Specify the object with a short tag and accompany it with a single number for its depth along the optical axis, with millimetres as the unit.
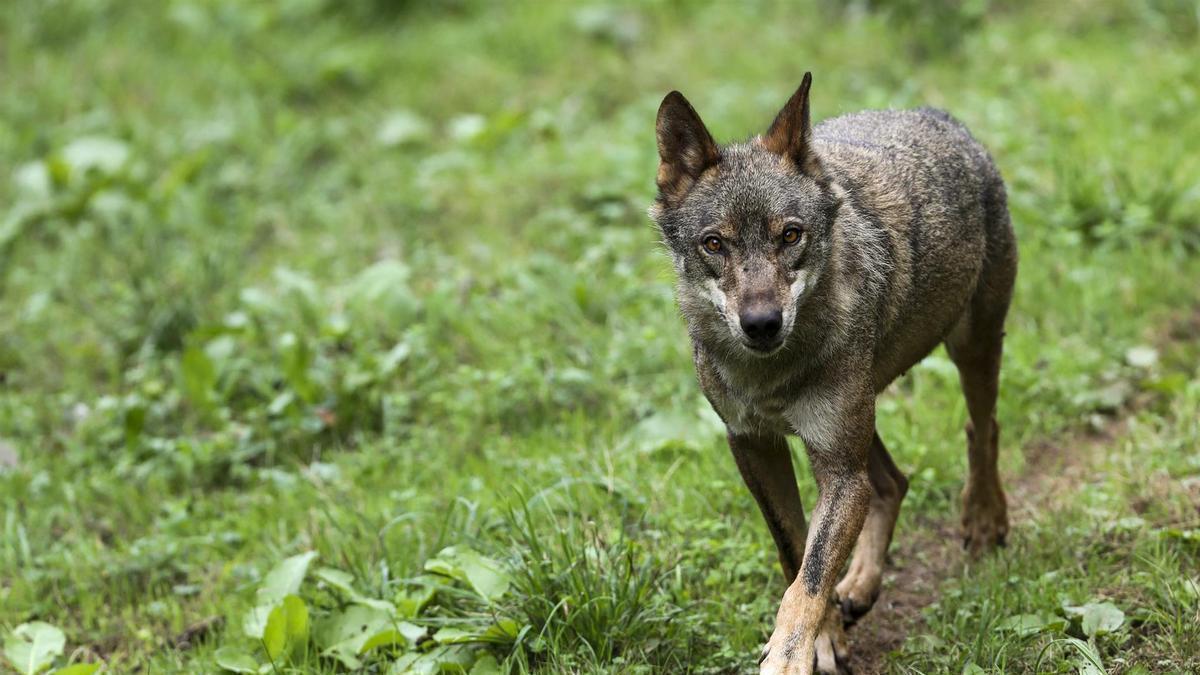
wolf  9023
